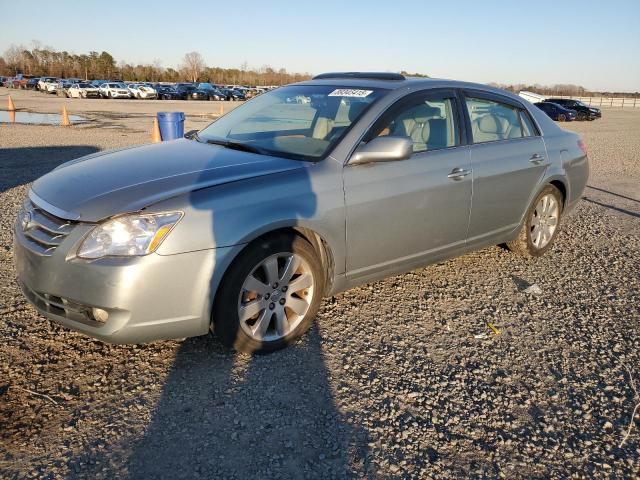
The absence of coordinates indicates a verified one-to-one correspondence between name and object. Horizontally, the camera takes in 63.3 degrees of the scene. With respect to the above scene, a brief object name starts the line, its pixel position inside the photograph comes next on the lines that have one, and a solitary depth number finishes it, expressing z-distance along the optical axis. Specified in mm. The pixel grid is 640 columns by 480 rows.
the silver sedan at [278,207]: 2803
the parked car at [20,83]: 58491
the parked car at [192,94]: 50375
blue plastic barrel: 9688
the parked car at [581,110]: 34562
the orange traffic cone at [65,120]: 18469
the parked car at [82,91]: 43594
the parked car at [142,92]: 46938
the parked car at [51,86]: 49594
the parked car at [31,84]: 56906
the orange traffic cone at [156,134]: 12904
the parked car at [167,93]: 49188
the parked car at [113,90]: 45688
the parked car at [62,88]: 46828
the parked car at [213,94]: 51091
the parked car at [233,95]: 51750
